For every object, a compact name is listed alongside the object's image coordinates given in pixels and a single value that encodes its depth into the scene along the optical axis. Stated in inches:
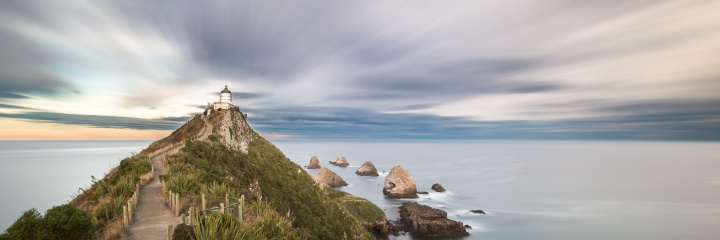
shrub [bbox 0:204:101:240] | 328.8
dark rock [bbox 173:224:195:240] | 337.1
